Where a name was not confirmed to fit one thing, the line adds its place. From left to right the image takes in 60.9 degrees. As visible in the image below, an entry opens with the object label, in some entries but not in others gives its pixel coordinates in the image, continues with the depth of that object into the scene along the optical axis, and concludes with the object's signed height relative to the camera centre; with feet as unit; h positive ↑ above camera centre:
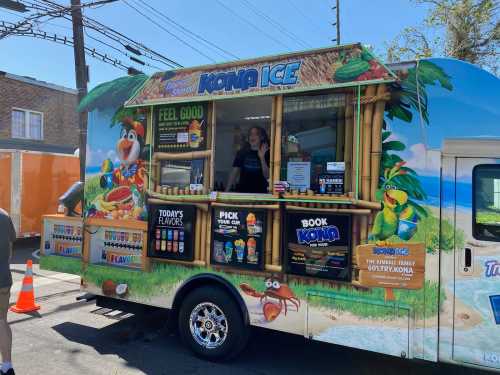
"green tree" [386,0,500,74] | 43.39 +17.57
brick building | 67.46 +12.09
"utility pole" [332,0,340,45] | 78.08 +32.94
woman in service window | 17.53 +1.05
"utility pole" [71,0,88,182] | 38.17 +12.43
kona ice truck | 11.47 -0.47
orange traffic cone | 20.36 -5.44
